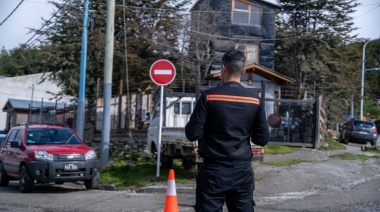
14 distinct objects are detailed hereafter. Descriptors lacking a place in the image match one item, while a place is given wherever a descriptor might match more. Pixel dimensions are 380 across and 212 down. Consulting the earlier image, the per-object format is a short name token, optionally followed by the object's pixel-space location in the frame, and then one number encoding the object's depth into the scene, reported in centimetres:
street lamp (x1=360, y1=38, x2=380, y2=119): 3673
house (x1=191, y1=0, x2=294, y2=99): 3006
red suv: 1355
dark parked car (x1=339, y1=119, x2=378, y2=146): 2997
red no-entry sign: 1471
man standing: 470
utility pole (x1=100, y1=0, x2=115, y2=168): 1669
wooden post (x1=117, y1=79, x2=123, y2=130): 2465
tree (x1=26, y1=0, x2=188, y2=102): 3020
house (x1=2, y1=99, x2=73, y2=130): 3251
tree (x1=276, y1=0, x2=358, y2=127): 3484
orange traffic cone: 625
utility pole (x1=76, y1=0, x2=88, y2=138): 1928
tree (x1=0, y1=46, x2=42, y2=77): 6370
